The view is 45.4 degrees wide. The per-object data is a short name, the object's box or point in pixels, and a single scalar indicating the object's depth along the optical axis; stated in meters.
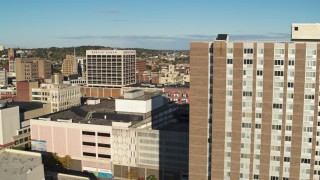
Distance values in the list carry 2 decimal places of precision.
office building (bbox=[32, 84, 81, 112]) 160.38
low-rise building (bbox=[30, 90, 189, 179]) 102.81
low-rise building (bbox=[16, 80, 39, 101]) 183.25
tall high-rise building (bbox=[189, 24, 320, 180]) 65.06
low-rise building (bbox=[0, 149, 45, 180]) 74.56
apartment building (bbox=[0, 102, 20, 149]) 121.19
